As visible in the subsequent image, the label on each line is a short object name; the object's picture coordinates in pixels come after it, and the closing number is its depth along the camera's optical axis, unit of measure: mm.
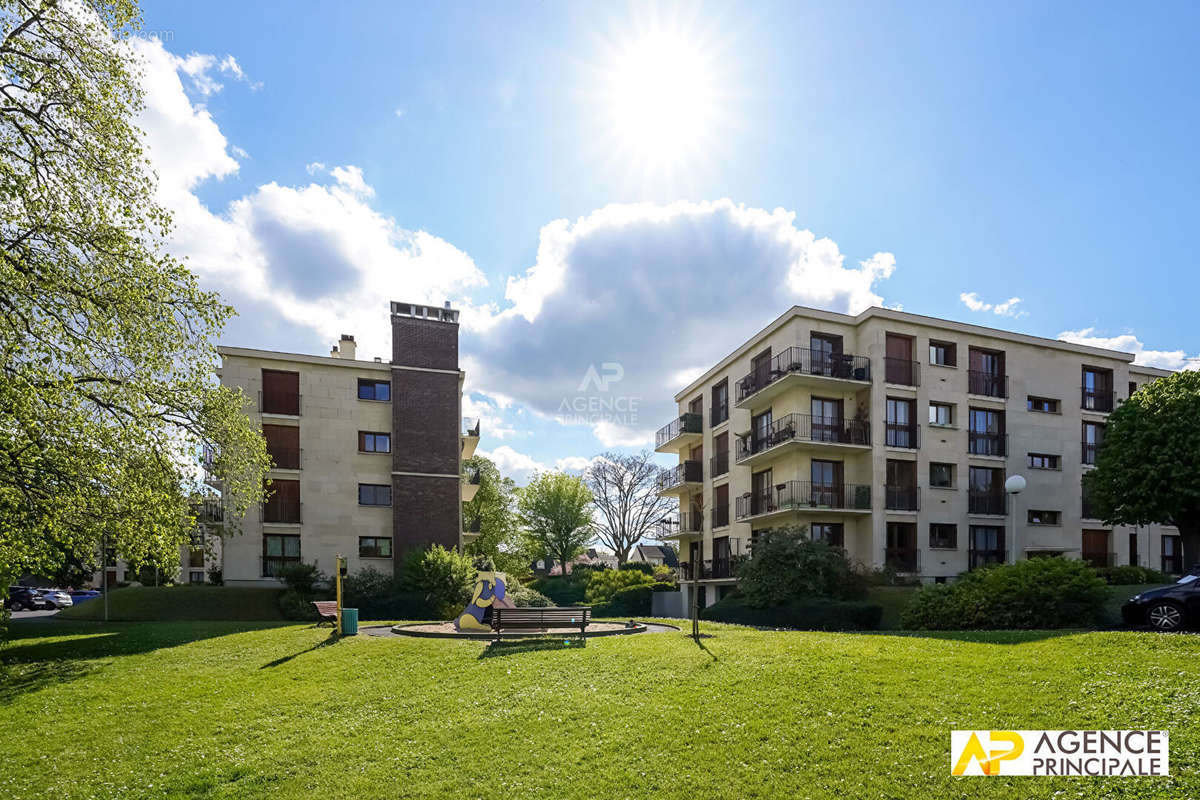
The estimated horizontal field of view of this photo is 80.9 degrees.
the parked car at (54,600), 43406
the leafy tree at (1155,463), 25078
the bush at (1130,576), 26297
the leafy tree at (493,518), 54125
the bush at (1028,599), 16047
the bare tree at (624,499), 60219
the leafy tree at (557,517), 59500
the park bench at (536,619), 16078
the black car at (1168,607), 13453
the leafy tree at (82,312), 10891
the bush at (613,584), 39109
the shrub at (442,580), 28359
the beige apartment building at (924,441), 29922
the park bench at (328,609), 20219
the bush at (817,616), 22281
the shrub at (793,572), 24484
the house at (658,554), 79538
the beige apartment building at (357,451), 32938
